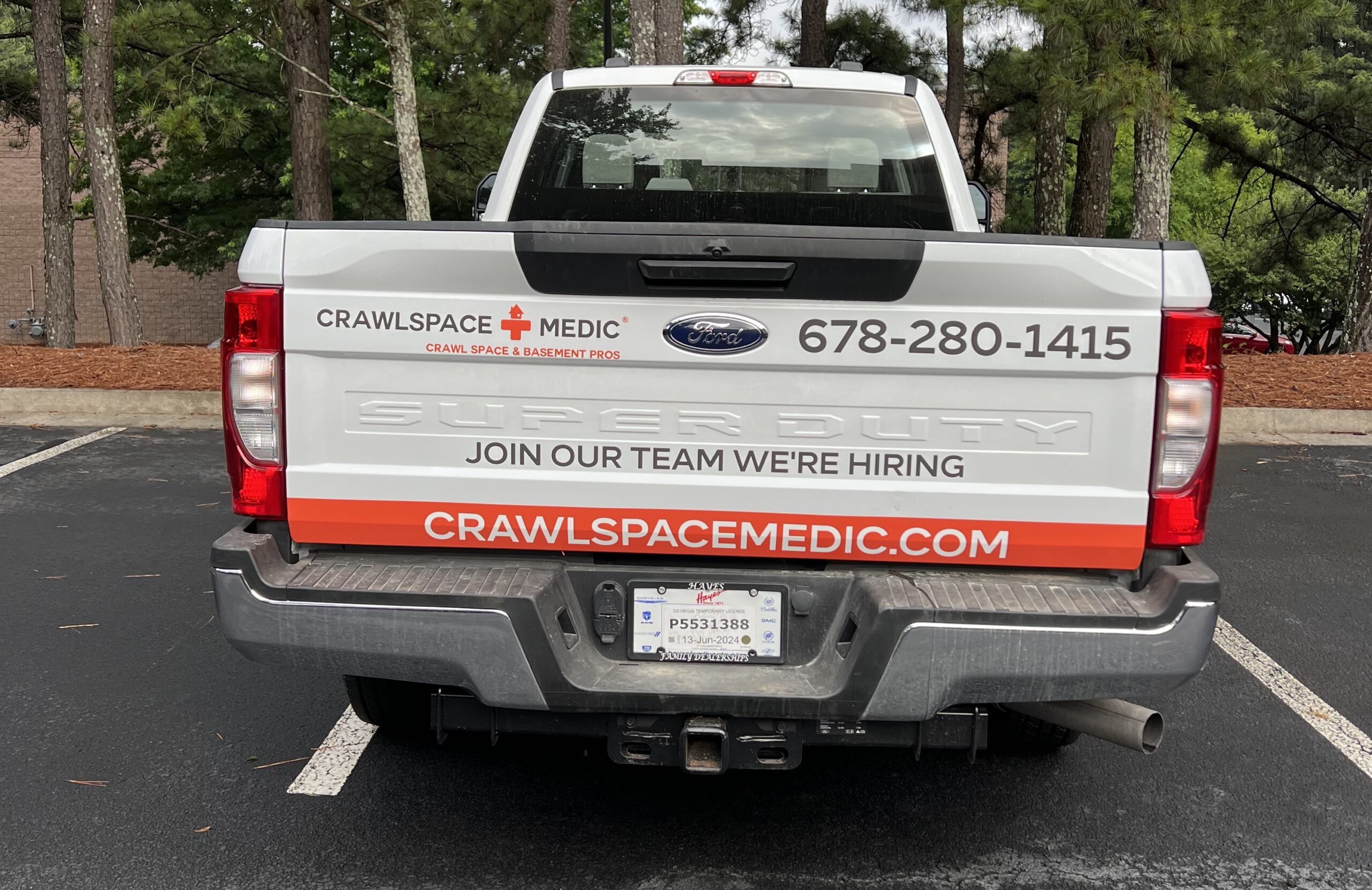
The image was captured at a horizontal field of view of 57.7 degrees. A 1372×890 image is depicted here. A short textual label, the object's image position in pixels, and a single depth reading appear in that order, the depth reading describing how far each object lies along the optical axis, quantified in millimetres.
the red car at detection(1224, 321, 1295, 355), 22859
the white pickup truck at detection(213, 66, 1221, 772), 2900
